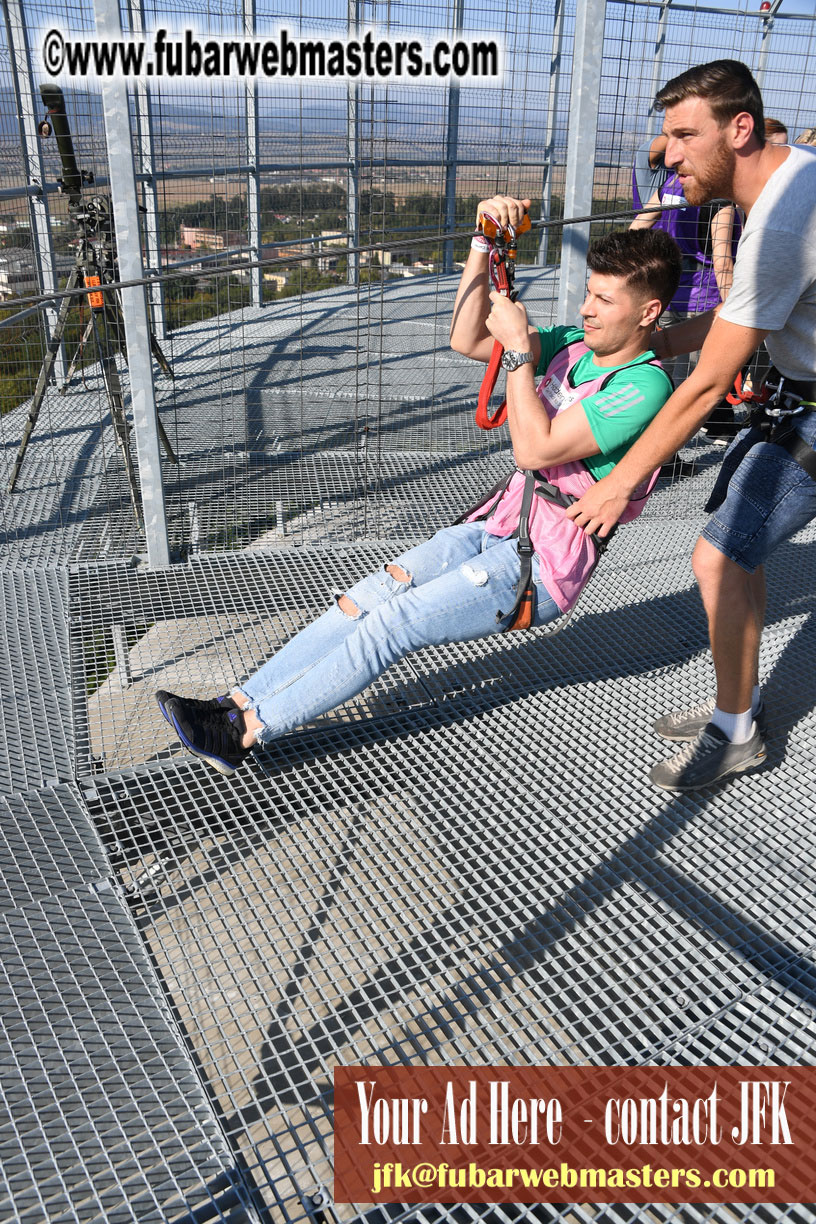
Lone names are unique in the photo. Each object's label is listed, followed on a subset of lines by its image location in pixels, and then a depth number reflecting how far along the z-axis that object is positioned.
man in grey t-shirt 1.80
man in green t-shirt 1.96
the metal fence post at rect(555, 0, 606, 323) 3.01
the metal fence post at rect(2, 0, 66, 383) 4.69
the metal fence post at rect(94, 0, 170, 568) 2.78
